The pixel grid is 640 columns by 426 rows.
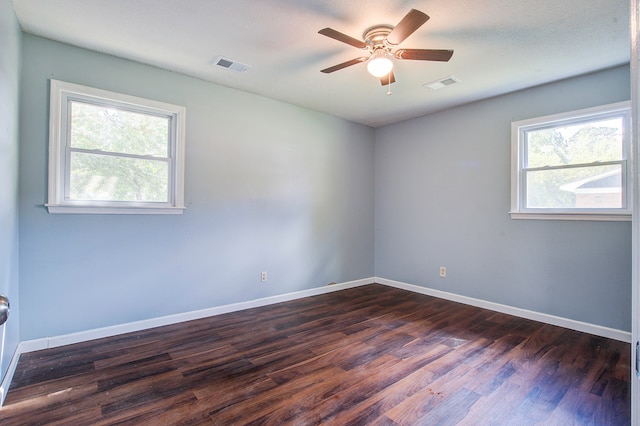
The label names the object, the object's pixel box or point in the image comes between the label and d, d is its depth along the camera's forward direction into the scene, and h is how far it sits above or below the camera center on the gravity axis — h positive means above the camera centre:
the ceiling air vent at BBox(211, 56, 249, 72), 3.08 +1.46
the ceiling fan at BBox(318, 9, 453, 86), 2.25 +1.26
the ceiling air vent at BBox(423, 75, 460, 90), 3.45 +1.45
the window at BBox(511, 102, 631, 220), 3.15 +0.54
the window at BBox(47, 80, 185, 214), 2.82 +0.56
